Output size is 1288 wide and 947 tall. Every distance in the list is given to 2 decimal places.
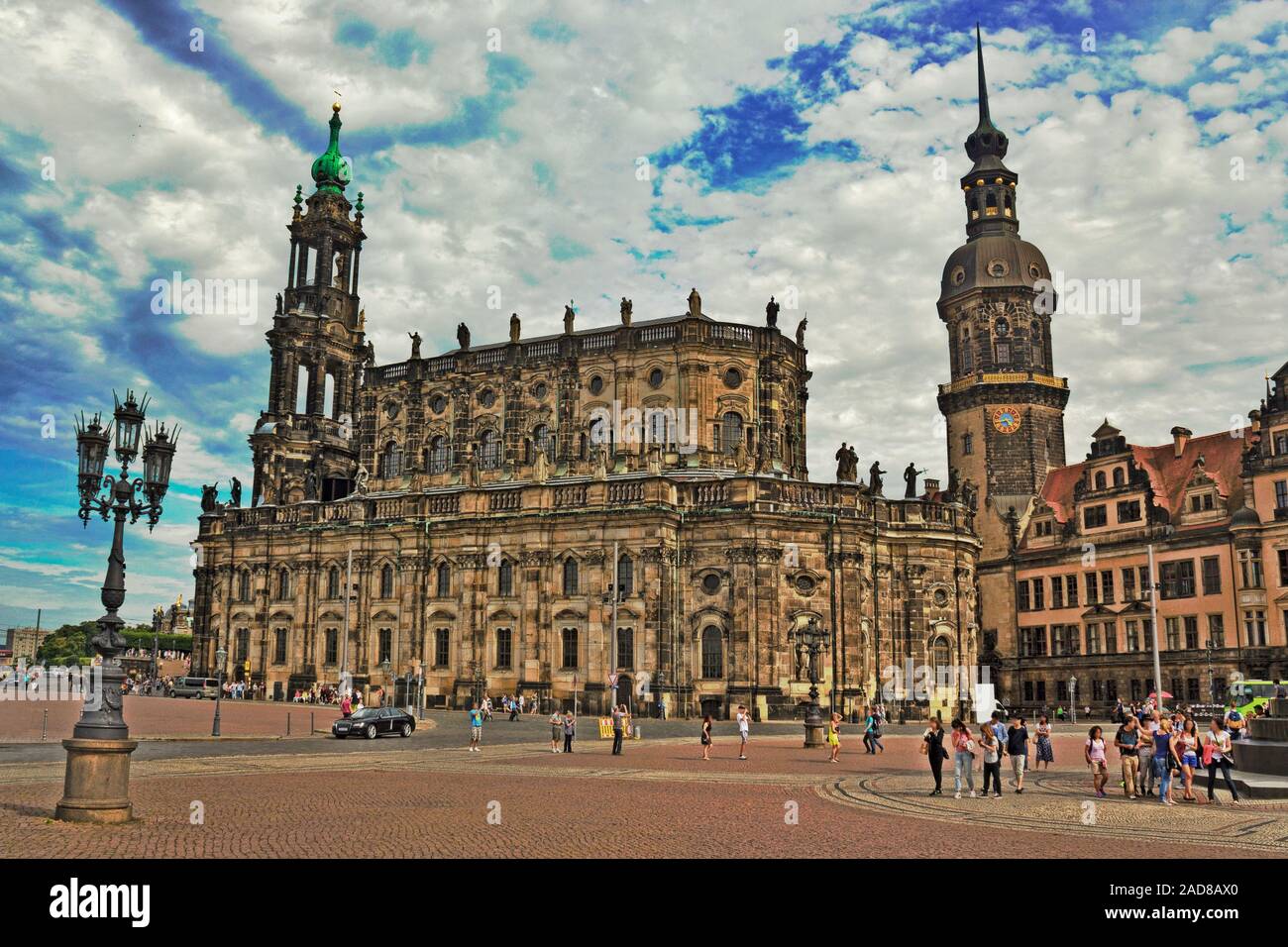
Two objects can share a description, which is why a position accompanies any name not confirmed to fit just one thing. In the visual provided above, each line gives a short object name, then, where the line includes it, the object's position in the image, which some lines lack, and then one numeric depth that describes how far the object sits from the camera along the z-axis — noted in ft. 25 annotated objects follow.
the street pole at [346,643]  194.70
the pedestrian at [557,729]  114.53
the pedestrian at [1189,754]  68.80
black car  124.77
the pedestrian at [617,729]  108.27
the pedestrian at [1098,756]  71.56
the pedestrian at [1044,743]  92.94
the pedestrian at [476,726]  109.60
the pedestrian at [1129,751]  71.46
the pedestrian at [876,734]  114.56
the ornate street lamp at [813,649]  124.67
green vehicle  166.81
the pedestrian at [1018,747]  72.49
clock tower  258.37
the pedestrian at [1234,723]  99.35
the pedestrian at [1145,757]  71.56
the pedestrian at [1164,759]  67.97
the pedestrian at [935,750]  70.59
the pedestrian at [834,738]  103.37
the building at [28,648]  599.57
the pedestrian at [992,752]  68.60
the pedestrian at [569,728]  108.27
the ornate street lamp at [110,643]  49.16
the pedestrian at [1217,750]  70.89
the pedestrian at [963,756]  69.26
